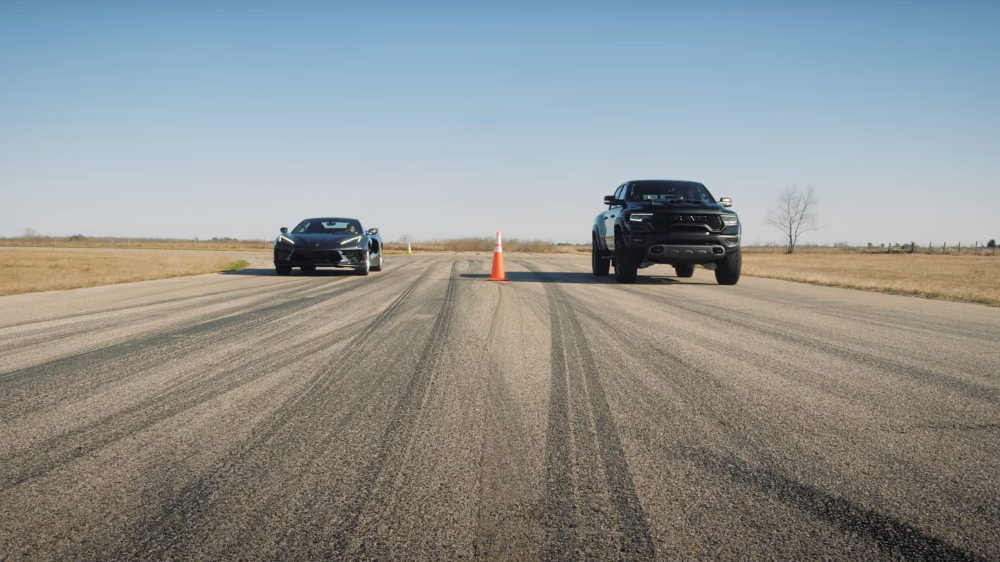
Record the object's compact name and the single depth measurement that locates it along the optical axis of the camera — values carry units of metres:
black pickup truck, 12.09
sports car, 14.78
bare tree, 78.94
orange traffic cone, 13.19
